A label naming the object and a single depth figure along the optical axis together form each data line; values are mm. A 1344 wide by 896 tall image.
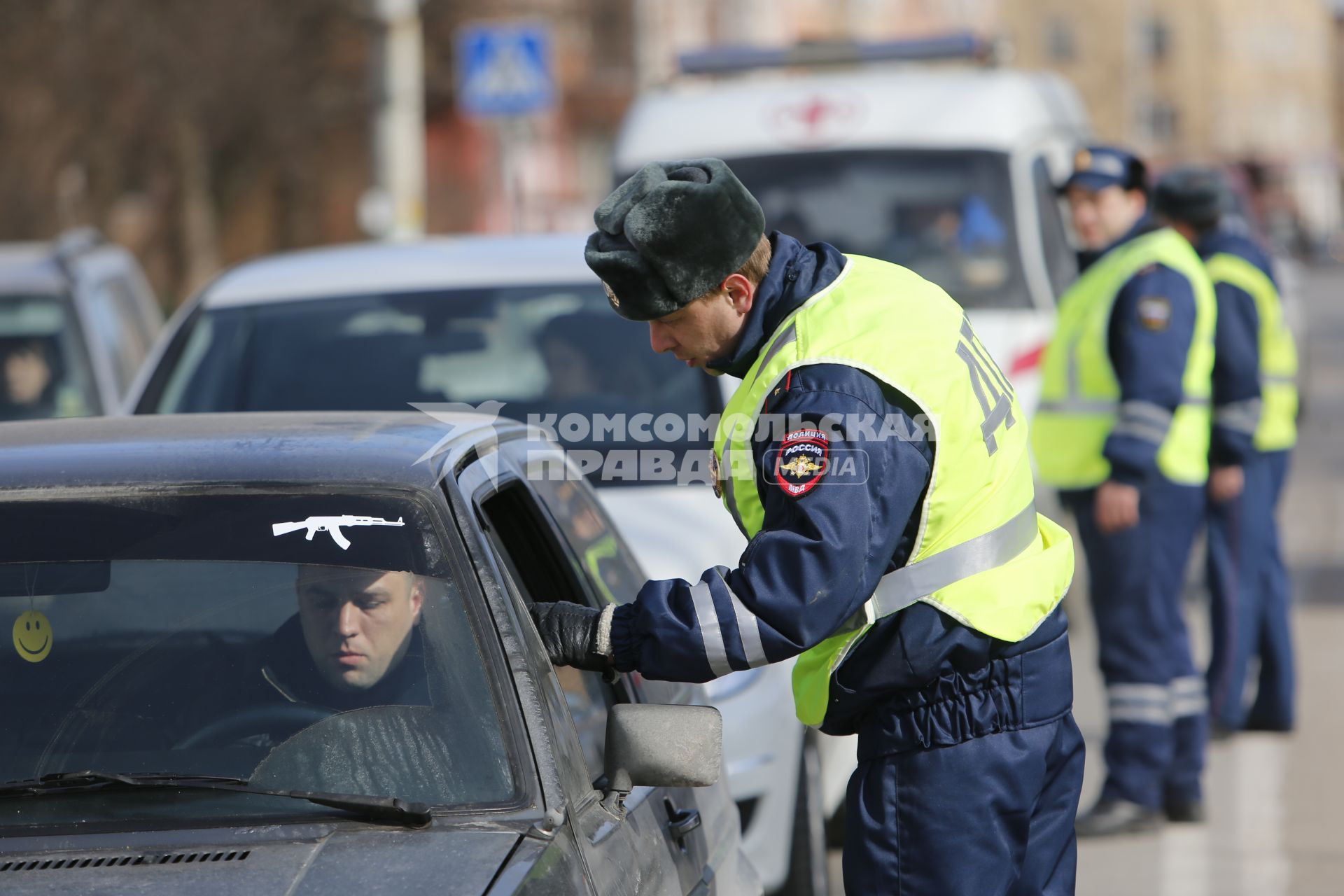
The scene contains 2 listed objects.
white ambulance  18219
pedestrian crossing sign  26125
